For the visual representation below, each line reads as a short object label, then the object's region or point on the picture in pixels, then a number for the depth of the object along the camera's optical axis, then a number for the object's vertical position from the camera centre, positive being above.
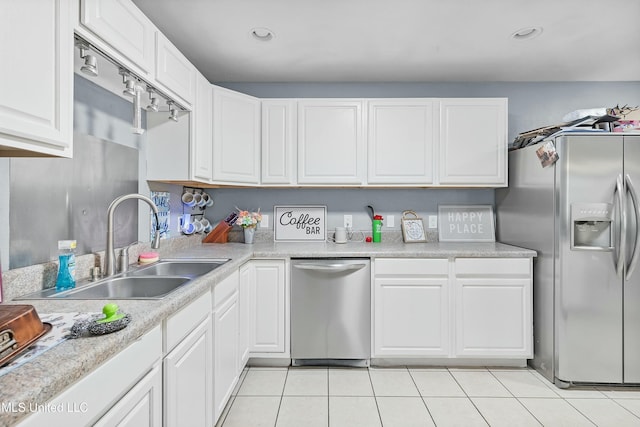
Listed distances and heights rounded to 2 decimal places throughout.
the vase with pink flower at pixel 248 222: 2.85 -0.08
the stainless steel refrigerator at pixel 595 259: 2.14 -0.29
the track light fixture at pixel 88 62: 1.26 +0.58
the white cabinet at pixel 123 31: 1.21 +0.75
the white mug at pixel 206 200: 2.96 +0.12
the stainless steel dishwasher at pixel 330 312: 2.44 -0.73
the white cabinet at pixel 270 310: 2.46 -0.72
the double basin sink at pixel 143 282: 1.38 -0.34
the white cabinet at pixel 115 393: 0.72 -0.46
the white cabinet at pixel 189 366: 1.22 -0.64
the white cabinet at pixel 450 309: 2.44 -0.70
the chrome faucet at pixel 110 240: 1.62 -0.14
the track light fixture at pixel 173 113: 2.05 +0.64
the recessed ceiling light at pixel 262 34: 2.17 +1.21
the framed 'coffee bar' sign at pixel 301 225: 3.08 -0.11
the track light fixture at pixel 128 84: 1.53 +0.60
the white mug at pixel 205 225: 3.00 -0.11
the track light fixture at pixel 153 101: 1.78 +0.61
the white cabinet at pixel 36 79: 0.88 +0.39
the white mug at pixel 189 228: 2.73 -0.13
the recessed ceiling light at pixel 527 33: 2.16 +1.22
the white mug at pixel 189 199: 2.73 +0.11
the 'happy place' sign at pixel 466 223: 3.03 -0.08
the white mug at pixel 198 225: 2.88 -0.11
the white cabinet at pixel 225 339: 1.72 -0.72
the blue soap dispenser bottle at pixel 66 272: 1.41 -0.26
